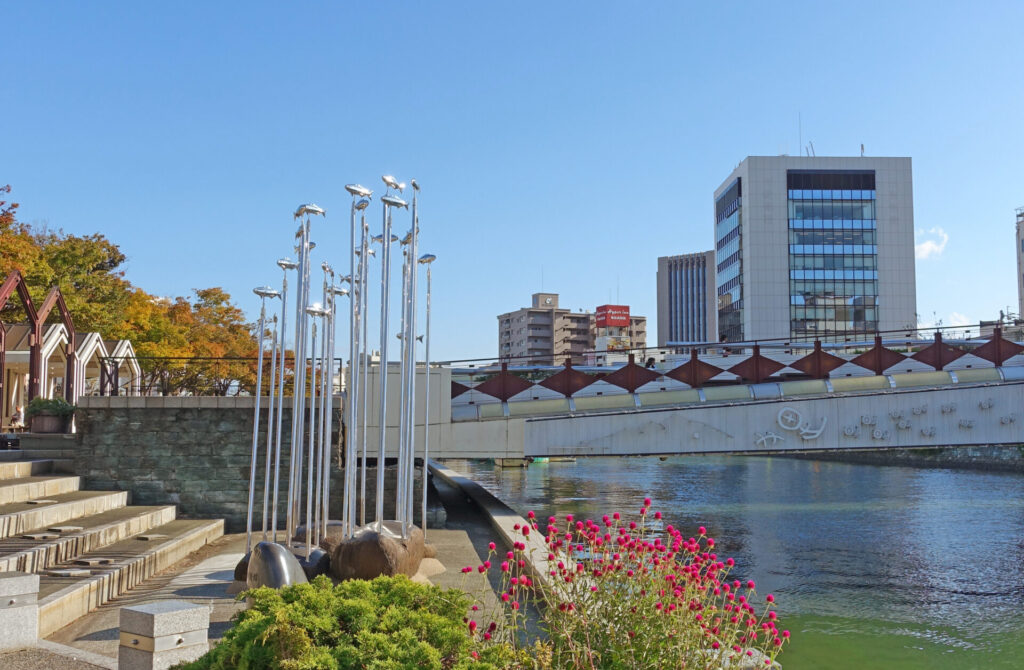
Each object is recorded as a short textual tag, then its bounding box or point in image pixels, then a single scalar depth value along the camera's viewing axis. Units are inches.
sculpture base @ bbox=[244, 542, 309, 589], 366.6
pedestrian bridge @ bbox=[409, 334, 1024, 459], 719.1
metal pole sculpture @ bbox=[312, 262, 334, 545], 465.4
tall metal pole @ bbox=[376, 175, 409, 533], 432.9
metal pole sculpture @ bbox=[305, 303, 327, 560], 438.3
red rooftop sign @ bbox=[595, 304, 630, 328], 6023.6
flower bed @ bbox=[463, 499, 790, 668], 196.2
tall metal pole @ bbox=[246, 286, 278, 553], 442.3
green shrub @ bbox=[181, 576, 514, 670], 179.3
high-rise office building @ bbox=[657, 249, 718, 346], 7234.3
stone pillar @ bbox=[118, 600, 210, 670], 232.2
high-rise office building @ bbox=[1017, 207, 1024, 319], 3993.6
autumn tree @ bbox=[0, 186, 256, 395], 1234.6
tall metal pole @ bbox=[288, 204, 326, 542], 449.7
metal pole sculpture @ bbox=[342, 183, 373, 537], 449.1
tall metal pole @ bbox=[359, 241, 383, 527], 466.6
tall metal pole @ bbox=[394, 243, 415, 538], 485.1
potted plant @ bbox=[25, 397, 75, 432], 716.7
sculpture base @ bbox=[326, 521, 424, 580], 394.6
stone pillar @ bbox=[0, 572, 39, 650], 273.4
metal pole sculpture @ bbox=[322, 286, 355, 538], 448.8
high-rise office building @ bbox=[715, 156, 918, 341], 3676.2
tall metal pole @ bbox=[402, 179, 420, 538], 470.9
